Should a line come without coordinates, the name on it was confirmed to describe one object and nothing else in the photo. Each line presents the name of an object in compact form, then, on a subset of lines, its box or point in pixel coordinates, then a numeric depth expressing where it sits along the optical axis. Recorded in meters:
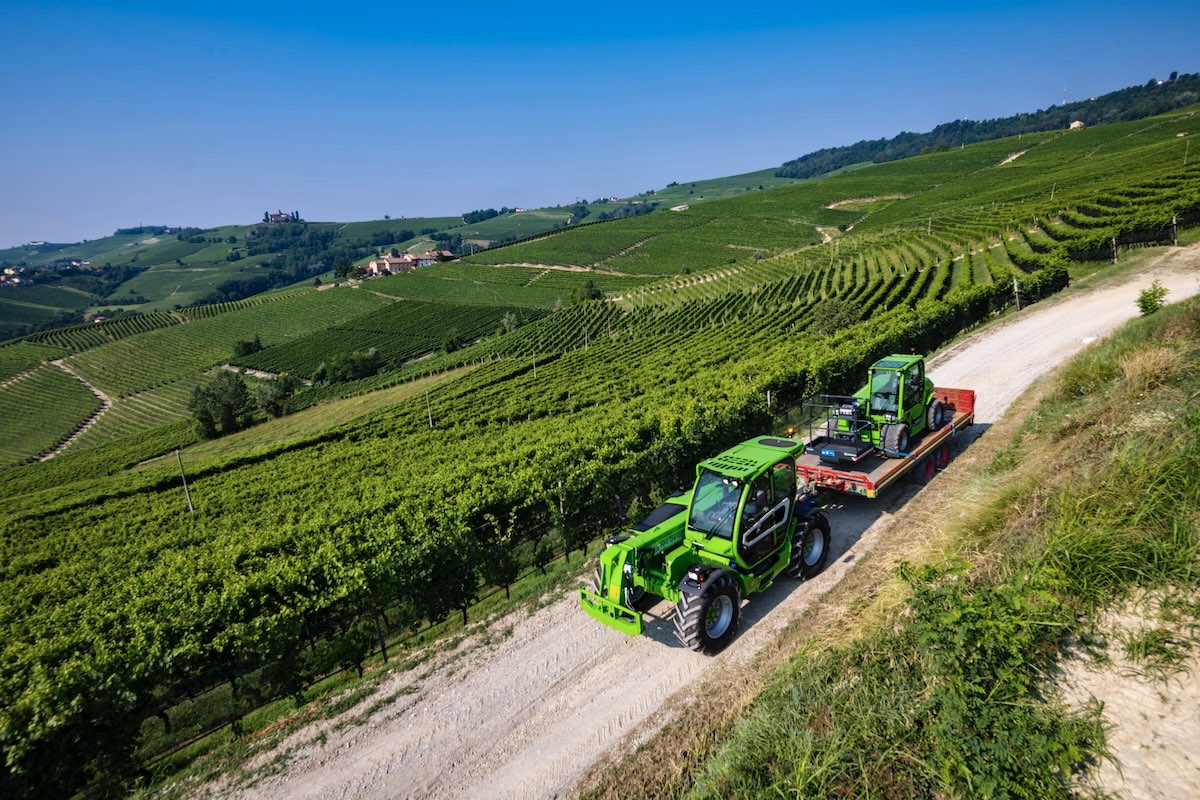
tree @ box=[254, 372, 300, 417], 69.25
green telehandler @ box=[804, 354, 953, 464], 12.06
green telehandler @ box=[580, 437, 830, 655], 8.48
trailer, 11.27
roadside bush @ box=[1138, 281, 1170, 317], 17.48
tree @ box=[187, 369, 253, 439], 64.81
